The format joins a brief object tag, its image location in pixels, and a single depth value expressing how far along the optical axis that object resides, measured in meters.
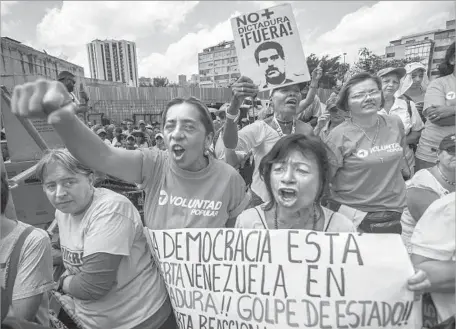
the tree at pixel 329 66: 37.23
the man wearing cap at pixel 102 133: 8.63
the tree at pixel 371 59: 24.59
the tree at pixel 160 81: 68.19
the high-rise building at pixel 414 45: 58.33
